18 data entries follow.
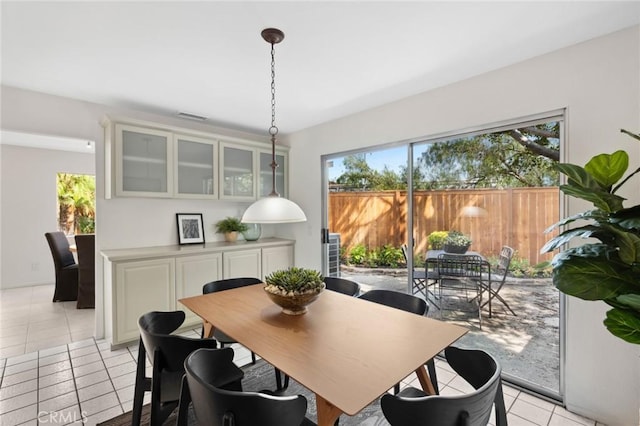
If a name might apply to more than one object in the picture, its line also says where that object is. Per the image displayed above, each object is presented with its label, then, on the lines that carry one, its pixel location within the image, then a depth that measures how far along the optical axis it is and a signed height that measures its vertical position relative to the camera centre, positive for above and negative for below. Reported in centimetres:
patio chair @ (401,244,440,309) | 293 -72
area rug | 192 -141
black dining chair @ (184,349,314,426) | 102 -69
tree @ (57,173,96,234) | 554 +18
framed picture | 370 -21
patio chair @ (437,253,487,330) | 266 -60
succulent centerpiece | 175 -47
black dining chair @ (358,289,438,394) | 183 -68
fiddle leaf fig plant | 134 -20
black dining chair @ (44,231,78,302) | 427 -90
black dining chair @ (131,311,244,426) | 149 -83
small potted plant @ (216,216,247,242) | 396 -22
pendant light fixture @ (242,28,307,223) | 193 +1
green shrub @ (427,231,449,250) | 286 -28
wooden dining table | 112 -66
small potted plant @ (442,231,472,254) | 271 -30
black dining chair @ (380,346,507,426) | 100 -69
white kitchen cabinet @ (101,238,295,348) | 287 -70
